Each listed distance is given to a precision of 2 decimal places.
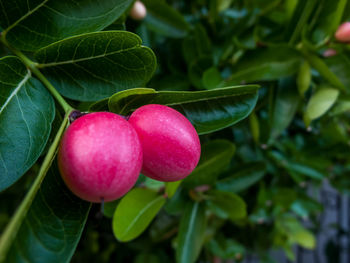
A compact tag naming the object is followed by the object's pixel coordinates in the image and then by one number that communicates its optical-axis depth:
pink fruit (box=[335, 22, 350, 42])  0.18
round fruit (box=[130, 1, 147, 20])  0.17
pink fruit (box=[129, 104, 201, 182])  0.10
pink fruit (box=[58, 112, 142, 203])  0.09
